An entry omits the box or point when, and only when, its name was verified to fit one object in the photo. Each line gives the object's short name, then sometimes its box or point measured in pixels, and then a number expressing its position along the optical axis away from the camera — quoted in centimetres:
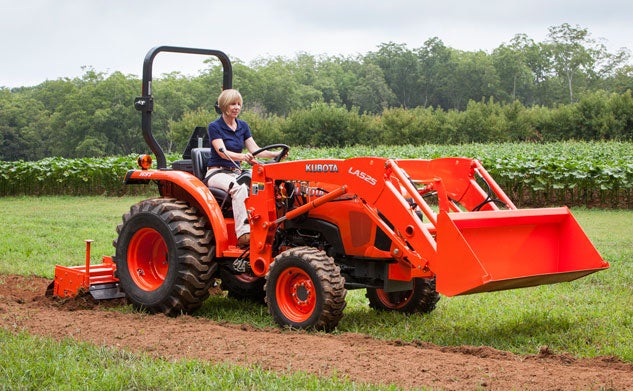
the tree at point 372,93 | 8806
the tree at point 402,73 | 9438
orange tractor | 597
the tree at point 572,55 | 9212
